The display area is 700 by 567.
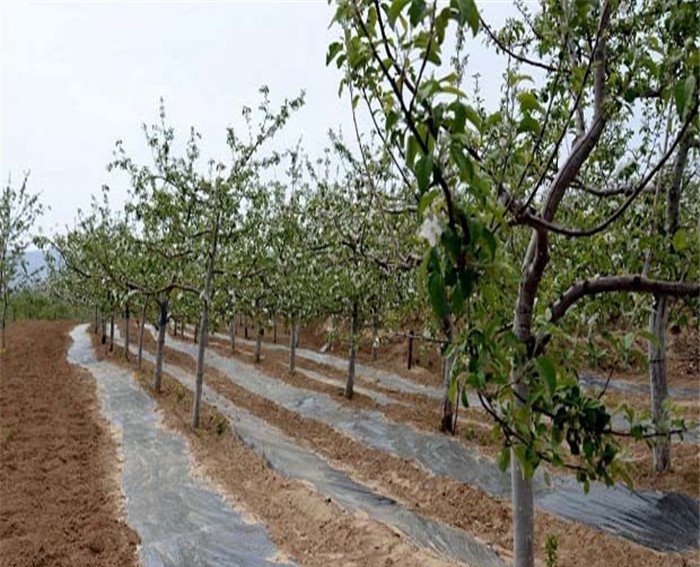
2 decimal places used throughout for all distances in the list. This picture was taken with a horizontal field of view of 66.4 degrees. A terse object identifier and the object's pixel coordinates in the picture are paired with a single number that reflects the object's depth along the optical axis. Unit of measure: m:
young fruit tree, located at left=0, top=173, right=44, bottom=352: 23.45
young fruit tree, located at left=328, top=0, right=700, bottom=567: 1.69
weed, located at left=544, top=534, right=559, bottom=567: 5.72
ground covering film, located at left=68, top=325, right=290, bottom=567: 6.13
